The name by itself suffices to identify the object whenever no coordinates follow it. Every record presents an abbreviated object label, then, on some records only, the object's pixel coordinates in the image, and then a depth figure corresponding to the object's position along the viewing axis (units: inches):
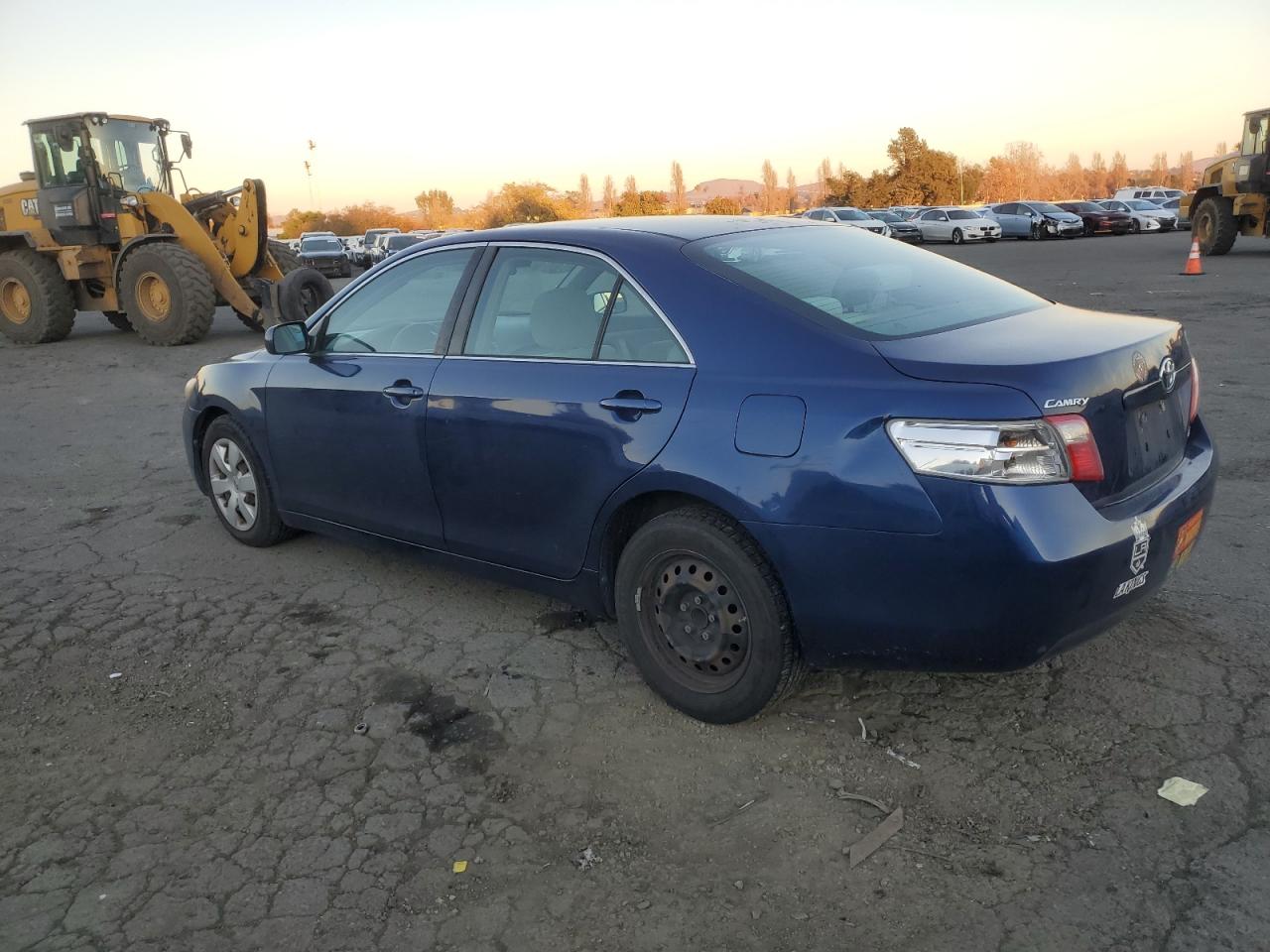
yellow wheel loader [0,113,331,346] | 535.5
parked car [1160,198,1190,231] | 1492.0
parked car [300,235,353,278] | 1192.8
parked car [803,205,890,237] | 1339.8
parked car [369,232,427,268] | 1252.5
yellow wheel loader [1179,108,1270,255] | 772.0
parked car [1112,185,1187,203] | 1824.6
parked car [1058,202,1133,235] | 1472.7
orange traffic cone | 685.9
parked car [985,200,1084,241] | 1454.2
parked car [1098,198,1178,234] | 1494.8
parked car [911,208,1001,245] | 1445.6
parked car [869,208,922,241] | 1456.7
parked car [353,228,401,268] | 1399.6
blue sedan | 106.4
